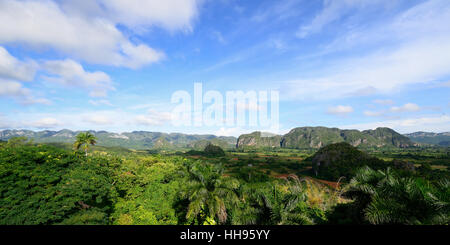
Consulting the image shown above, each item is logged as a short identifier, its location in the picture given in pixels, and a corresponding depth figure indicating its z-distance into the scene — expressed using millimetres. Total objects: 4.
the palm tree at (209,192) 14703
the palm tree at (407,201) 7158
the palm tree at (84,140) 47675
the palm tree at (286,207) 11047
